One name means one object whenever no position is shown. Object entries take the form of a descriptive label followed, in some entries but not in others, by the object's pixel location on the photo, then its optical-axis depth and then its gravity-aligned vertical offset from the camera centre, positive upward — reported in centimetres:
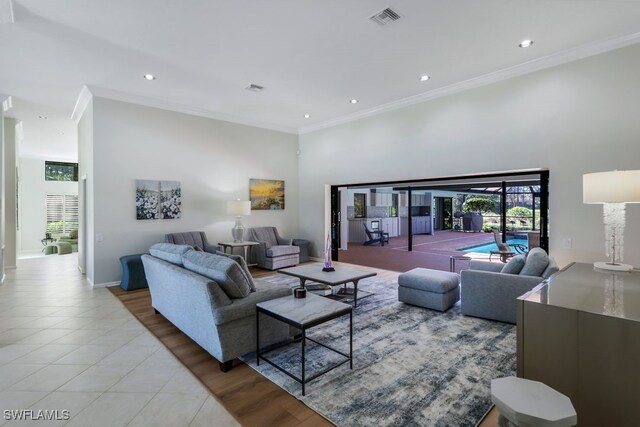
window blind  1159 -3
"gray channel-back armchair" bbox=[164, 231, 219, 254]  594 -56
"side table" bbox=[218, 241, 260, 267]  638 -70
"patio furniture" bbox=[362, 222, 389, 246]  1160 -103
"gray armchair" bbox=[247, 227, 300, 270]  689 -89
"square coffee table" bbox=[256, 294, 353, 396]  236 -83
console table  158 -77
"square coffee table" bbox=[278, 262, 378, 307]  412 -91
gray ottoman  409 -107
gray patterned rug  210 -136
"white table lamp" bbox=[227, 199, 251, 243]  653 +0
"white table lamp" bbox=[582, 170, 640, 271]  274 +16
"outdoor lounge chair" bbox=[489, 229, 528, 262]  604 -79
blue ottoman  519 -107
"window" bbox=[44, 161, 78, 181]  1155 +155
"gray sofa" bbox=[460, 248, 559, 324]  356 -89
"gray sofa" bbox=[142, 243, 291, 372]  261 -83
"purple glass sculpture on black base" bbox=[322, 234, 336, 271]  464 -81
